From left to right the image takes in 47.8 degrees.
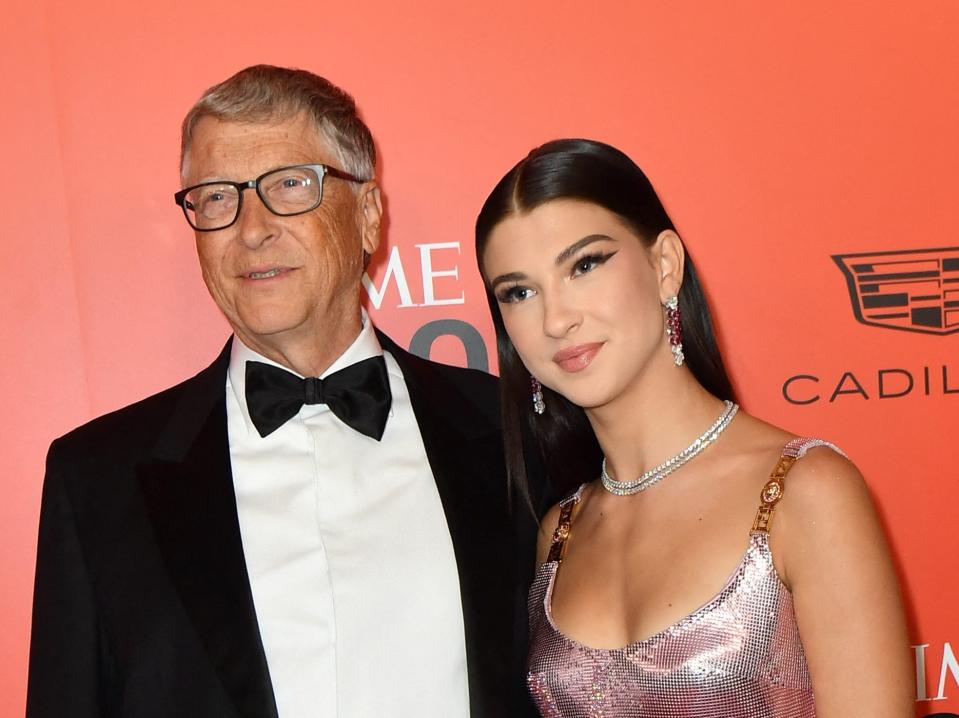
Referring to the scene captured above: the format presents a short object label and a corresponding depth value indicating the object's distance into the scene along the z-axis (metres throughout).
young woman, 1.57
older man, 1.72
